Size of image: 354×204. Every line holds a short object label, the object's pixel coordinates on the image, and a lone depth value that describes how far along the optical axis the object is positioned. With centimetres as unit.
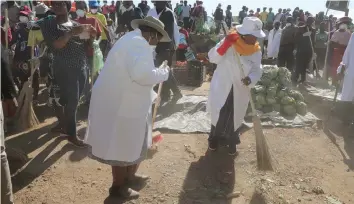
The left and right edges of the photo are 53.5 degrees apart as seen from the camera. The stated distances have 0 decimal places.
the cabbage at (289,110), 651
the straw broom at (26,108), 519
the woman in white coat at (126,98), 301
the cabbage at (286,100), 661
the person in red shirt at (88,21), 555
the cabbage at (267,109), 657
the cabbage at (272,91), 662
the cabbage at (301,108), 664
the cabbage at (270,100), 655
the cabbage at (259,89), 668
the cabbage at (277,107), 660
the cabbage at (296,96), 686
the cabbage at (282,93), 671
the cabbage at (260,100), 654
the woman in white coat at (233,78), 417
